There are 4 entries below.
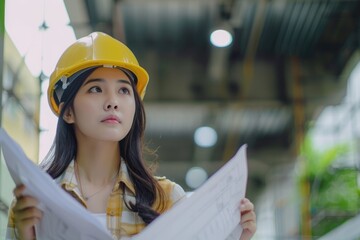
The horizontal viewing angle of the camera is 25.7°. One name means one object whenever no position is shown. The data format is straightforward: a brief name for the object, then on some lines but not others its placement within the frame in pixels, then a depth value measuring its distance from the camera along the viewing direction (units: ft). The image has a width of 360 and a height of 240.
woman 4.61
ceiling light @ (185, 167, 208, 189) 45.06
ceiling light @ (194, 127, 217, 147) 38.52
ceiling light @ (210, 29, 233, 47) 29.05
